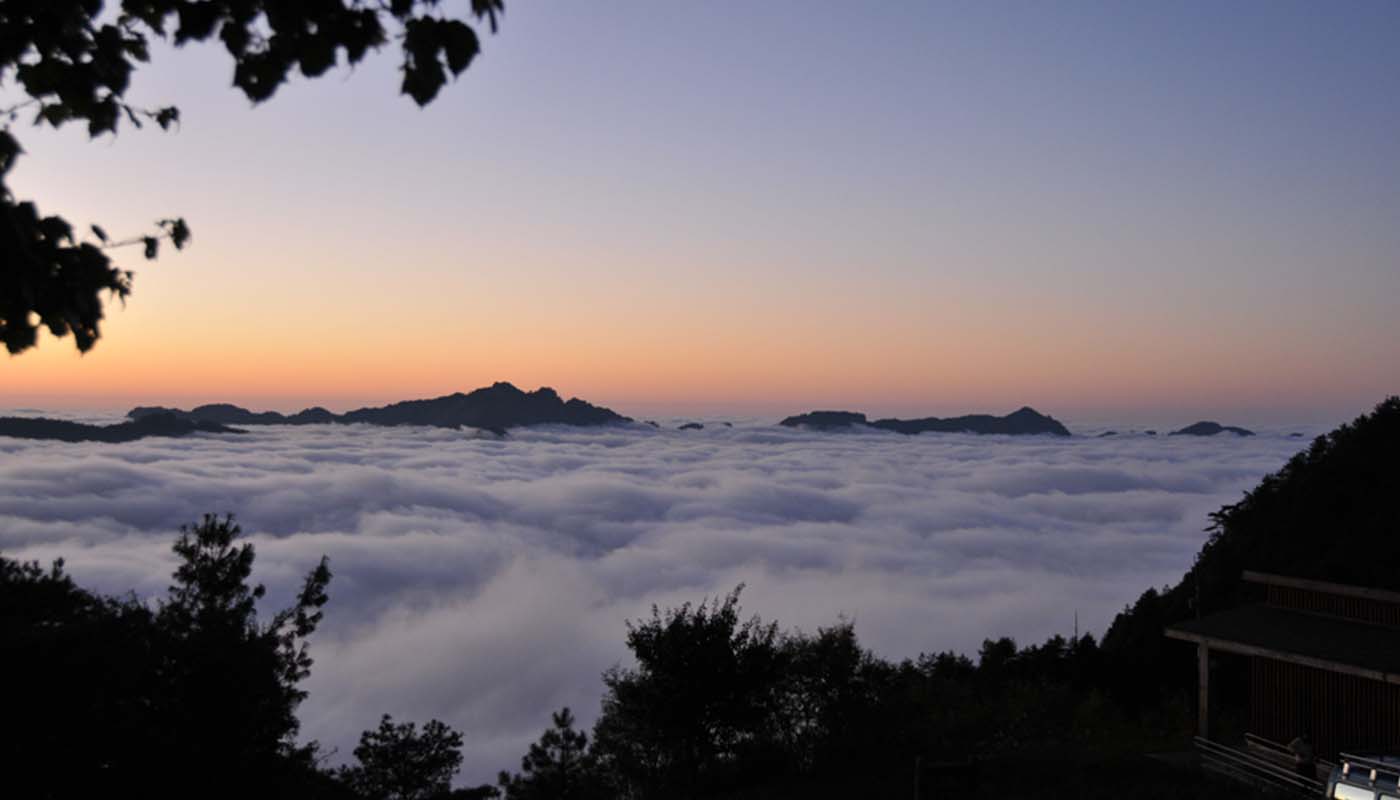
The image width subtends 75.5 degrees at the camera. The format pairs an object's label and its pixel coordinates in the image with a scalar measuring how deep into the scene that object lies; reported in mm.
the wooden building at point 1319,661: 20031
